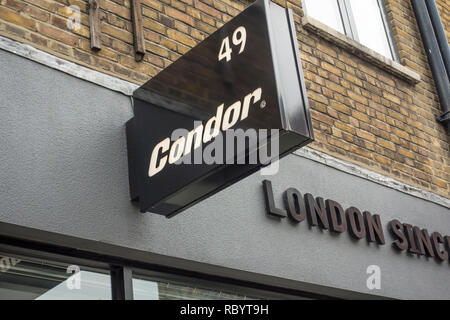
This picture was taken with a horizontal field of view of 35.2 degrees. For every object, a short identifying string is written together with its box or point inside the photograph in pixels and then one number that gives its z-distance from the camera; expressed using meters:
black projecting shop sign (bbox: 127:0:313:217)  3.19
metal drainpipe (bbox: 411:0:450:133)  6.44
